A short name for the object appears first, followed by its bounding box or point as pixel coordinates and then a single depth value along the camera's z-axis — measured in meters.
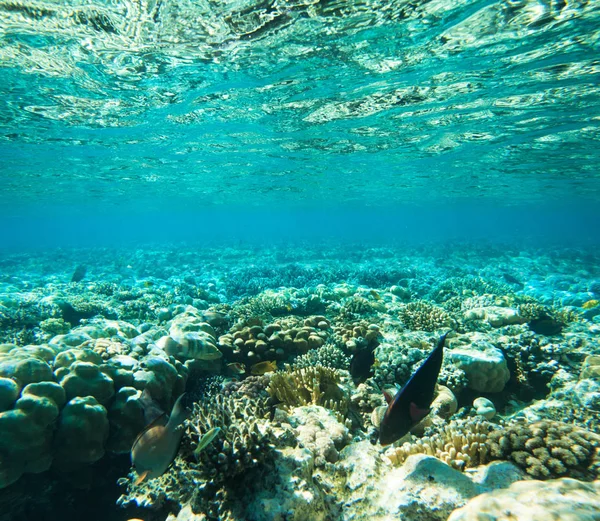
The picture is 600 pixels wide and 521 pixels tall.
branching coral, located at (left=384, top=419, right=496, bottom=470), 3.33
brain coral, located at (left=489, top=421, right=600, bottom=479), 2.93
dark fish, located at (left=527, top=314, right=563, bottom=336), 9.63
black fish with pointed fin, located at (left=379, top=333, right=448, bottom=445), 2.70
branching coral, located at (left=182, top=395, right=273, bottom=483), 3.08
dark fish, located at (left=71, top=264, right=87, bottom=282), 21.08
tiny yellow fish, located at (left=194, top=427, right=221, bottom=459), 2.98
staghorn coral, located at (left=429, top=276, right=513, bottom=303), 14.51
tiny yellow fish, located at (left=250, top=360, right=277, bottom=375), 6.45
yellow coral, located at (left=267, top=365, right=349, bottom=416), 5.14
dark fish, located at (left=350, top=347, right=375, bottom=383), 5.84
